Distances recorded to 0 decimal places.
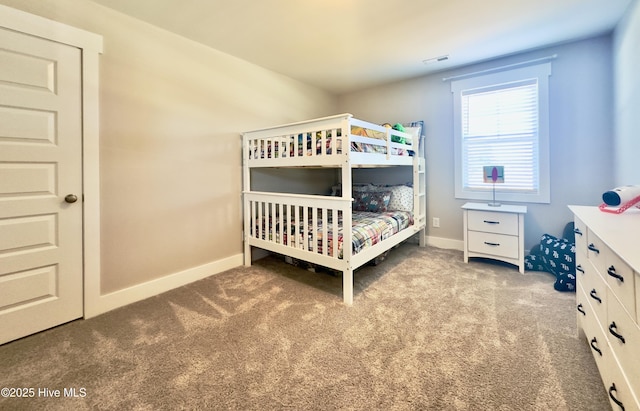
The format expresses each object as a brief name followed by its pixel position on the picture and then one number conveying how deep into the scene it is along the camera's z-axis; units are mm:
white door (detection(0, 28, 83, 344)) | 1596
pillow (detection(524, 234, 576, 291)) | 2170
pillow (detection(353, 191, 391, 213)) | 3293
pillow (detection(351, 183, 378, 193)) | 3483
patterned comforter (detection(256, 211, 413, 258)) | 2150
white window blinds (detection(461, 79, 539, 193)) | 2846
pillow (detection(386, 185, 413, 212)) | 3230
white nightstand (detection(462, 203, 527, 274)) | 2582
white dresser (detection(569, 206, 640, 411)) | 811
